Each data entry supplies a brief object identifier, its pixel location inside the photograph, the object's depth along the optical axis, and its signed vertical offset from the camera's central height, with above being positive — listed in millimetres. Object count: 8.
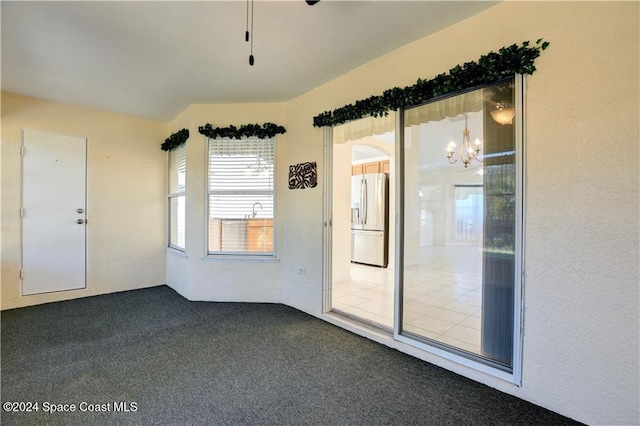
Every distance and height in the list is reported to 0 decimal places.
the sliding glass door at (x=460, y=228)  1993 -126
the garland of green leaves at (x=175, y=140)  3980 +1057
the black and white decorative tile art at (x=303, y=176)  3357 +443
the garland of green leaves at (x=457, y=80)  1802 +995
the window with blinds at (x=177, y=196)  4246 +231
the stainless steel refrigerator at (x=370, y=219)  5941 -144
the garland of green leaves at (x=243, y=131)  3715 +1066
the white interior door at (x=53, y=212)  3604 -33
